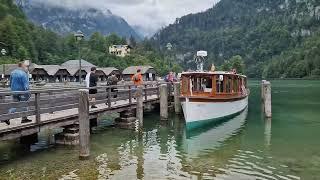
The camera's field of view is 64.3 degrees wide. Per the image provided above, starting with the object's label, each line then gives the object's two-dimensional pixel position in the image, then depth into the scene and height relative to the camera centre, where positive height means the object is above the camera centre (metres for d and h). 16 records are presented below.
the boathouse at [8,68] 50.00 +3.05
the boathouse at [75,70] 60.22 +2.92
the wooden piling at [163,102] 17.64 -1.48
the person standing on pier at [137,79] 16.68 +0.15
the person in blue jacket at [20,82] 10.34 +0.04
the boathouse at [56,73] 57.81 +2.20
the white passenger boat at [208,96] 15.84 -1.06
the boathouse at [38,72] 55.68 +2.41
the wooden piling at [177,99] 19.45 -1.42
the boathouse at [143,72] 66.10 +2.49
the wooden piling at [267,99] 18.58 -1.46
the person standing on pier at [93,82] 13.58 +0.00
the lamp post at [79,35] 17.89 +3.29
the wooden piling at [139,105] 14.75 -1.39
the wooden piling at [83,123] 10.06 -1.62
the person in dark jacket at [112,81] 16.42 +0.04
